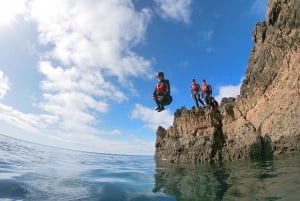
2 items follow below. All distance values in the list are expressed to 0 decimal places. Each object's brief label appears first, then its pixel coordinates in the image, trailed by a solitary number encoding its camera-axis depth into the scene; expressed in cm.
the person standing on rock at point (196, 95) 1452
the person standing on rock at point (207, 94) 1446
